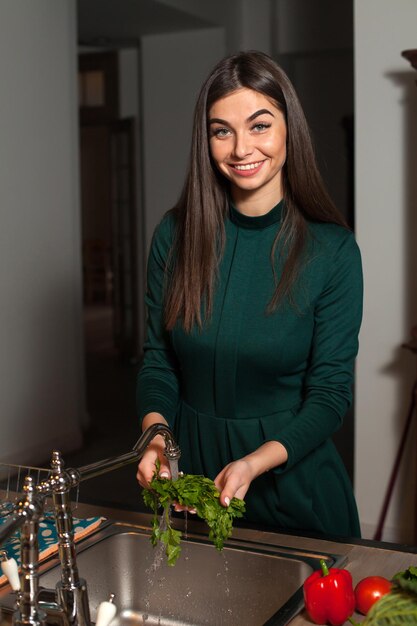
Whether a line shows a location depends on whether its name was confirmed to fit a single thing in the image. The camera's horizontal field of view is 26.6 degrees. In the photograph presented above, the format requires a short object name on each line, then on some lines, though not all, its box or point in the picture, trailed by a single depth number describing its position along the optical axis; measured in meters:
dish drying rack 1.64
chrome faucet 1.14
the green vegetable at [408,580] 1.08
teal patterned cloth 1.59
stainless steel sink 1.58
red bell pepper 1.30
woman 1.81
